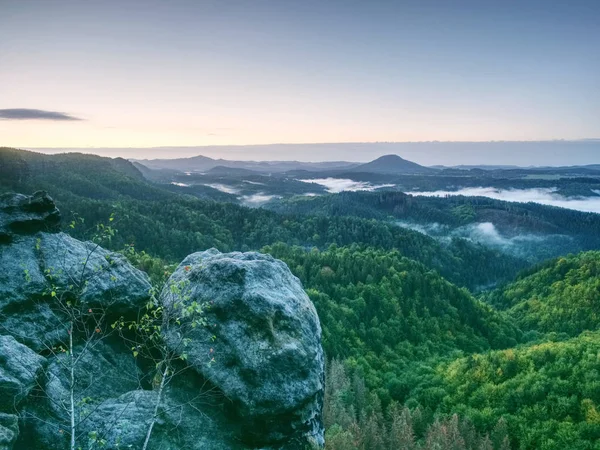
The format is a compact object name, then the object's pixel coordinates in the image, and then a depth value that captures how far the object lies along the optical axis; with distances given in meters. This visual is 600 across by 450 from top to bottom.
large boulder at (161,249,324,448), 18.91
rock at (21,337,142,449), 16.09
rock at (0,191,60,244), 20.16
